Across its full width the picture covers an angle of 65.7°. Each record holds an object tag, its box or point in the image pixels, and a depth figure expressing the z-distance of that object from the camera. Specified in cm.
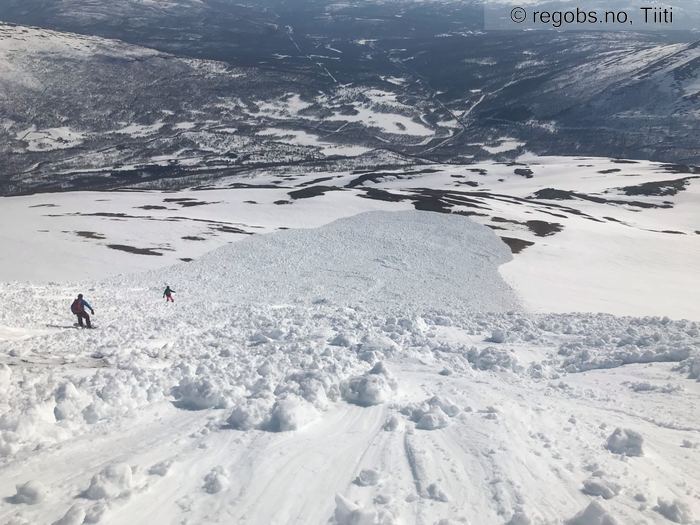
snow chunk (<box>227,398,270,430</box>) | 1155
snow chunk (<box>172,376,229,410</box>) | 1247
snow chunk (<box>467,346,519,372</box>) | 1628
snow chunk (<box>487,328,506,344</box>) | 2003
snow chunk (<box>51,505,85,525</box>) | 852
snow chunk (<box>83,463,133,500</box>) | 916
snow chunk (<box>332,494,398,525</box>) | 863
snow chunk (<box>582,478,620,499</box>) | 934
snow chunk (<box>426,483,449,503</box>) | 939
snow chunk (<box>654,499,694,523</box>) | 876
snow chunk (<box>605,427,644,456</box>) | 1058
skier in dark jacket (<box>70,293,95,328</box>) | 2083
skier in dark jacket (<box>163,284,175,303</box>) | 2783
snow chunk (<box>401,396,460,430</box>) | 1175
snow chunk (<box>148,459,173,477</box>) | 984
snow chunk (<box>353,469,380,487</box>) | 980
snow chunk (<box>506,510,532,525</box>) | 875
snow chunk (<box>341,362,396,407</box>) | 1301
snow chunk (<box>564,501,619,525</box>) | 845
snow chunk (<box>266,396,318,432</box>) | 1151
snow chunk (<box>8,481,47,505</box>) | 905
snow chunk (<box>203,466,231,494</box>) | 957
